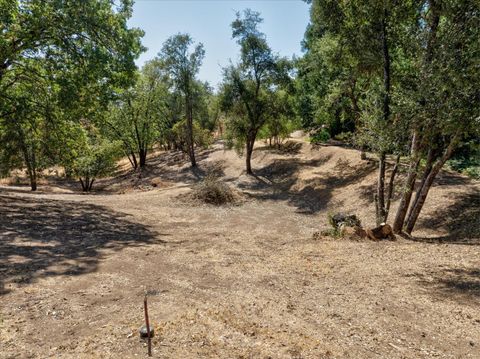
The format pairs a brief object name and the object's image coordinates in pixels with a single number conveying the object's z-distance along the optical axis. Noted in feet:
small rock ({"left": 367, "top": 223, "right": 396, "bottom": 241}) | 38.70
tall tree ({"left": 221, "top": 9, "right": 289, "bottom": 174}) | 87.66
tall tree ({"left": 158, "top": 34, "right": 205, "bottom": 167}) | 106.73
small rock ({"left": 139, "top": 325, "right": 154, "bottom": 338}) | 16.43
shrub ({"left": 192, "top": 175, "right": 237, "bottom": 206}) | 66.64
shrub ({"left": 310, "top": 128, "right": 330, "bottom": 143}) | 127.11
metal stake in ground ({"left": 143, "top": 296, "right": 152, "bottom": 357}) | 15.08
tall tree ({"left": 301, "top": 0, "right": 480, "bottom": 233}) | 27.91
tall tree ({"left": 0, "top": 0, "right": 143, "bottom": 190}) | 40.42
